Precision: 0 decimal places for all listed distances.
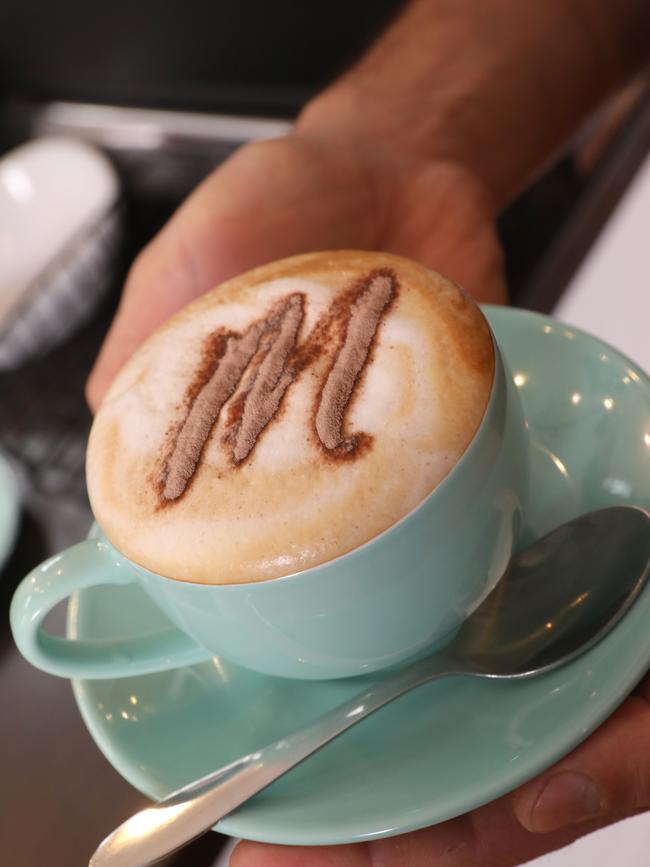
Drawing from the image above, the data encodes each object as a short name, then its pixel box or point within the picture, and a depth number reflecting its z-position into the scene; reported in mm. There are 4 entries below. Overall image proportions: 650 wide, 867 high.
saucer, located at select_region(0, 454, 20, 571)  724
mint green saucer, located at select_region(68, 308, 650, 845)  407
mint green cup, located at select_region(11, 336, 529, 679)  394
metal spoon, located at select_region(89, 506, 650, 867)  419
